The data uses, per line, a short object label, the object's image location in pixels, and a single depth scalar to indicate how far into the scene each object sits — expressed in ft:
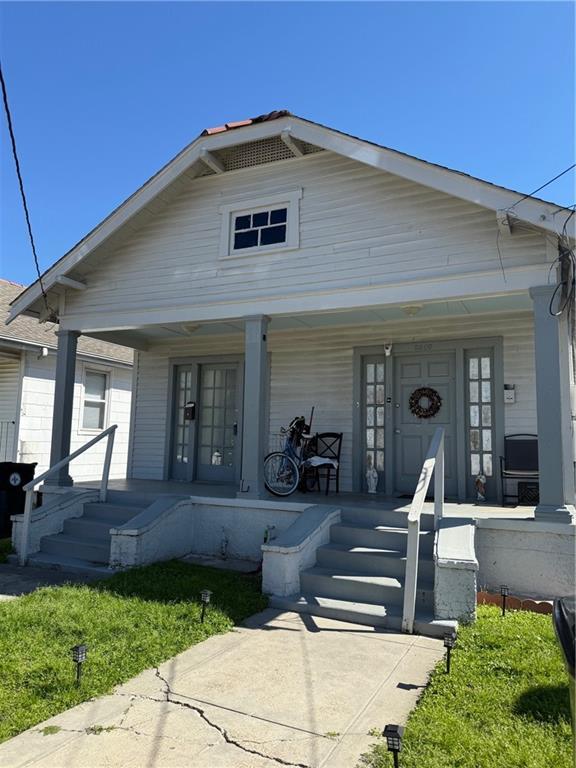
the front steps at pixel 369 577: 15.11
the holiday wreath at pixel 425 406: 25.58
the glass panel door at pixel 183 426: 31.53
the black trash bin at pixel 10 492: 27.22
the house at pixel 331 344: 17.19
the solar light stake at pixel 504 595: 15.44
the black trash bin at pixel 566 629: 5.33
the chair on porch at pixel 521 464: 22.72
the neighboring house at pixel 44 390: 36.11
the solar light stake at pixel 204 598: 14.64
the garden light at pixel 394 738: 7.65
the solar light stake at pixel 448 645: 11.37
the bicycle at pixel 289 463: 24.19
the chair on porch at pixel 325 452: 26.50
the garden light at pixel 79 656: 10.47
